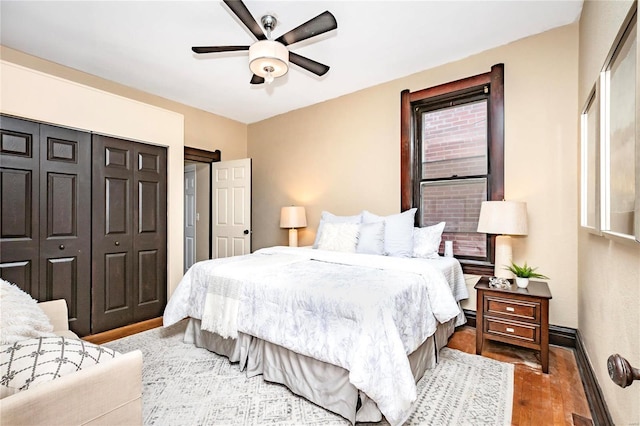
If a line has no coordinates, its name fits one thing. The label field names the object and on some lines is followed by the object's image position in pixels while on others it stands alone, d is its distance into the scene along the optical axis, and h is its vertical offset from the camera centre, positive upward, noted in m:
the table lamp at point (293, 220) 4.34 -0.12
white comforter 1.58 -0.62
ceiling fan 2.10 +1.32
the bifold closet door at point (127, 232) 3.12 -0.23
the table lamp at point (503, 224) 2.59 -0.10
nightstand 2.24 -0.81
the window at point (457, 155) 3.07 +0.64
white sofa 0.86 -0.59
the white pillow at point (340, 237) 3.25 -0.28
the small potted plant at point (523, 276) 2.45 -0.51
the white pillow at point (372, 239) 3.14 -0.28
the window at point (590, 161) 1.73 +0.34
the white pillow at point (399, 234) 3.08 -0.23
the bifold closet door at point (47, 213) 2.59 -0.02
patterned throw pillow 0.92 -0.50
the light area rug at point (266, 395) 1.74 -1.20
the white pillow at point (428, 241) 3.06 -0.29
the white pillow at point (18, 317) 1.17 -0.46
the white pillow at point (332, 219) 3.54 -0.09
